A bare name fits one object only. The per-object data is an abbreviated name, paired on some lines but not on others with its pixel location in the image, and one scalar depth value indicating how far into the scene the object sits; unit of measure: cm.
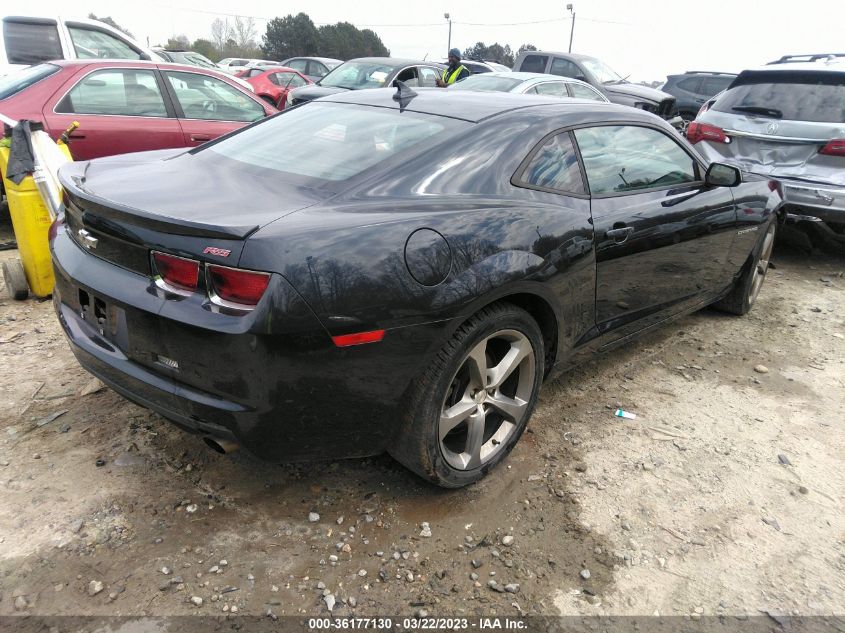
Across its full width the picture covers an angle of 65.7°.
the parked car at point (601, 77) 1229
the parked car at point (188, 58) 1741
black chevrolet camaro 203
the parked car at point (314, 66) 1911
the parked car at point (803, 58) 694
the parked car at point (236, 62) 2866
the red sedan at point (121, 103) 528
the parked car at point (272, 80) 1550
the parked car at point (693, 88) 1527
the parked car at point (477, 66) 1592
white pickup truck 822
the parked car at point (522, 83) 835
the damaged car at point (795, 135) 541
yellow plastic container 413
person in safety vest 971
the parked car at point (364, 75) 1055
